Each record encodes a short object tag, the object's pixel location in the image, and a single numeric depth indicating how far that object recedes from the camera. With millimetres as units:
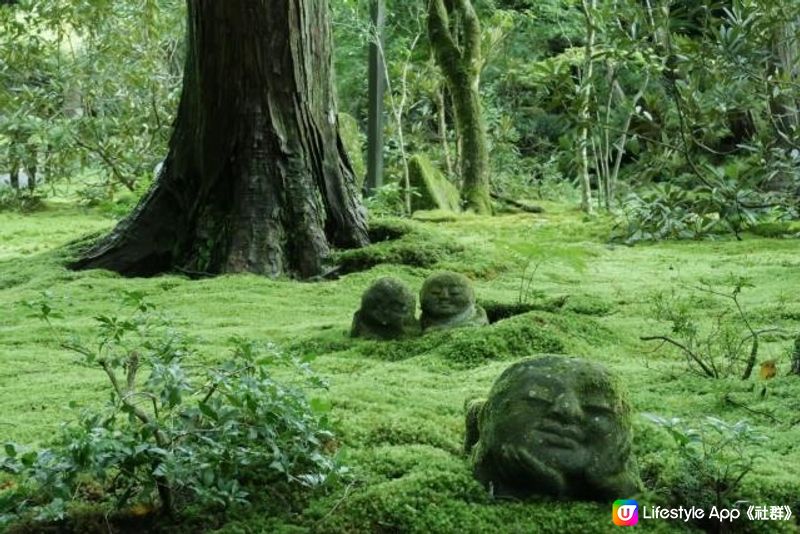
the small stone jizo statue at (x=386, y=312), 5254
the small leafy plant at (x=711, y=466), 3051
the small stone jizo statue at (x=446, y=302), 5281
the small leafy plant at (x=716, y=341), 4629
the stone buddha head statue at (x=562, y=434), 2992
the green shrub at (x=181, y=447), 2852
